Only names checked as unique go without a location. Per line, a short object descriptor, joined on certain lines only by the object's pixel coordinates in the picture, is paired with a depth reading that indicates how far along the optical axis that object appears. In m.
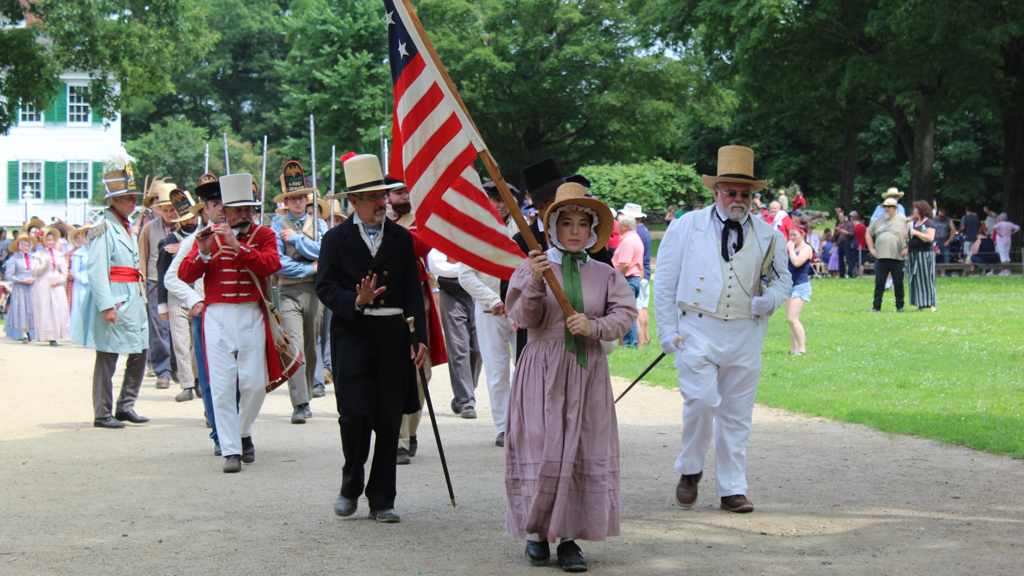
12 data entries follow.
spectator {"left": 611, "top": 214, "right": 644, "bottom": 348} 14.66
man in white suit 6.47
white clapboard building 52.84
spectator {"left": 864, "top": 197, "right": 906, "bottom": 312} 18.94
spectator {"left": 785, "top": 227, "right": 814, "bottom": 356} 13.47
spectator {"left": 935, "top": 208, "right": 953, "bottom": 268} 30.56
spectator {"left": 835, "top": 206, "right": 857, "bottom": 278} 30.06
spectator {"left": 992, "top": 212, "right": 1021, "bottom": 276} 29.17
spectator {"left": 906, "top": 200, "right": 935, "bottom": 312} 18.89
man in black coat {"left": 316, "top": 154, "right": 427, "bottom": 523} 6.30
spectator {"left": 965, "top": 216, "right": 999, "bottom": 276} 29.17
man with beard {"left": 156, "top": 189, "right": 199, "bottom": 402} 11.46
